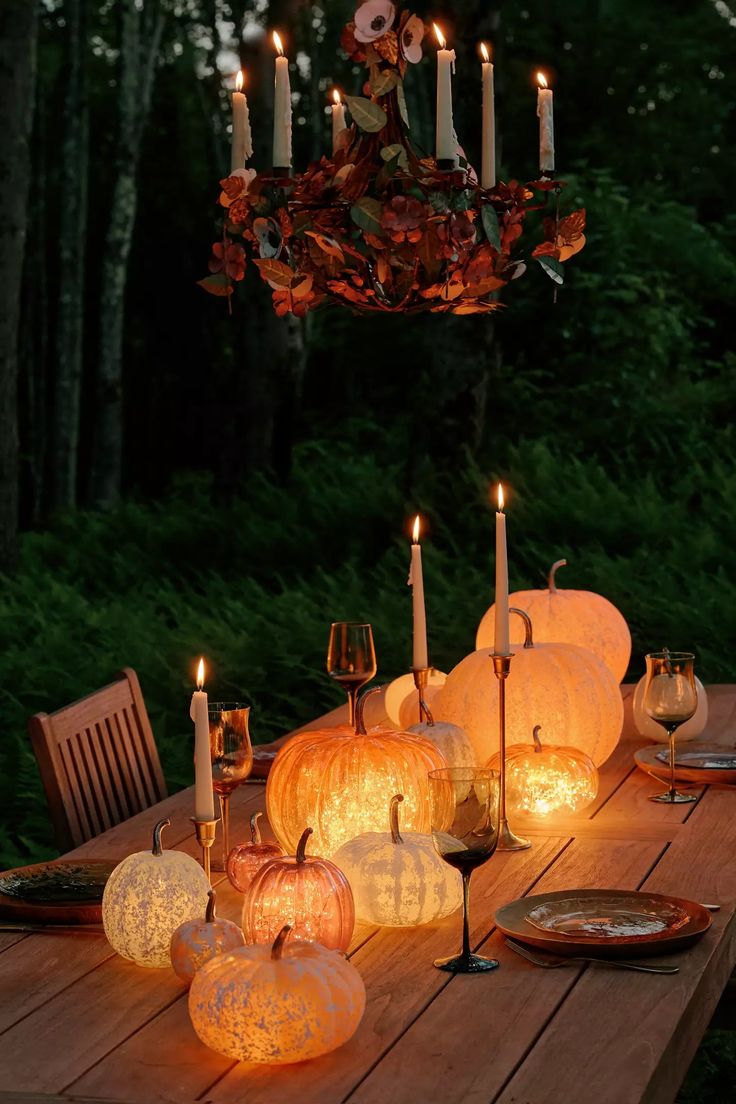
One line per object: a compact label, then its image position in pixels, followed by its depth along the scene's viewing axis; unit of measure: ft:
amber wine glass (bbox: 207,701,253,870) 13.93
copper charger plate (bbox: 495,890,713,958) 12.08
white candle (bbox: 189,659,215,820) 12.23
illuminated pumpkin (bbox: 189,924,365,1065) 10.27
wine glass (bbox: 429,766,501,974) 11.65
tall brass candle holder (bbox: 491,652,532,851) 15.37
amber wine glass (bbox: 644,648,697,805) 17.00
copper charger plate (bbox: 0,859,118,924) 13.46
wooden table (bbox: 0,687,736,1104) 10.00
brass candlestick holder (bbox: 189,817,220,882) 12.39
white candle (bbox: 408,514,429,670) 16.95
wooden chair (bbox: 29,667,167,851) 17.97
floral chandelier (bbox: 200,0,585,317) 14.49
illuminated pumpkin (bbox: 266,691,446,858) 14.41
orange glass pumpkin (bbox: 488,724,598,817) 16.58
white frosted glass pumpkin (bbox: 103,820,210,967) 12.28
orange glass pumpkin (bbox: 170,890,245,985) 11.71
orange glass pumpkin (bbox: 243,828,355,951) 12.02
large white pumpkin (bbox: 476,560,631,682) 20.97
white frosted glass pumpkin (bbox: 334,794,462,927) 13.06
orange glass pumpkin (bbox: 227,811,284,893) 13.73
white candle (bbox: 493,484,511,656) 15.44
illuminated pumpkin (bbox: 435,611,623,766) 17.91
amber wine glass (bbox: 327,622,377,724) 15.28
